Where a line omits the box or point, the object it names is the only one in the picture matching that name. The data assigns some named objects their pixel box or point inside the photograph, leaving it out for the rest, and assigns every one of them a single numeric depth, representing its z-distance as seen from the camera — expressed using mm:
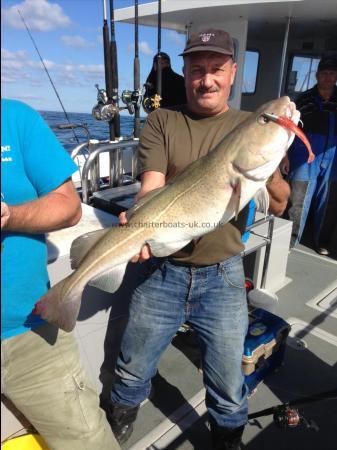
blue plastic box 2816
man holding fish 1940
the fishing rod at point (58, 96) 5795
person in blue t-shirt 1683
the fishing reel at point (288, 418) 2398
